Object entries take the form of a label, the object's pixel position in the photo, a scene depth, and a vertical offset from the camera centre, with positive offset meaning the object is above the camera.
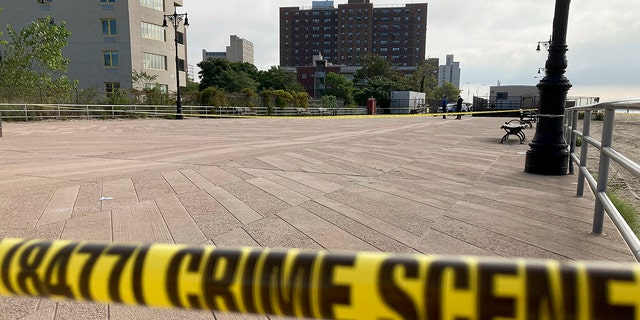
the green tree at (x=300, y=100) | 39.41 +0.83
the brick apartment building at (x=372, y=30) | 166.00 +33.75
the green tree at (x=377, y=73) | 89.64 +8.47
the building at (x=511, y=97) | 43.38 +1.67
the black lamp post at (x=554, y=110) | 5.88 +0.02
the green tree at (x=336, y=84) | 94.71 +6.22
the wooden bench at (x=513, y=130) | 11.02 -0.53
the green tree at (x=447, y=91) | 116.01 +5.72
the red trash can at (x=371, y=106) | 45.50 +0.35
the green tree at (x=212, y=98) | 32.50 +0.74
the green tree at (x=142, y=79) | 39.46 +2.74
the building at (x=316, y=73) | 122.88 +11.34
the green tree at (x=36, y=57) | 29.95 +3.59
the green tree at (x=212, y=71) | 72.88 +6.86
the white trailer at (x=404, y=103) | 47.78 +0.83
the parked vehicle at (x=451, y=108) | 53.02 +0.30
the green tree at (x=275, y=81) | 87.88 +6.20
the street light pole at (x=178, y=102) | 27.05 +0.31
